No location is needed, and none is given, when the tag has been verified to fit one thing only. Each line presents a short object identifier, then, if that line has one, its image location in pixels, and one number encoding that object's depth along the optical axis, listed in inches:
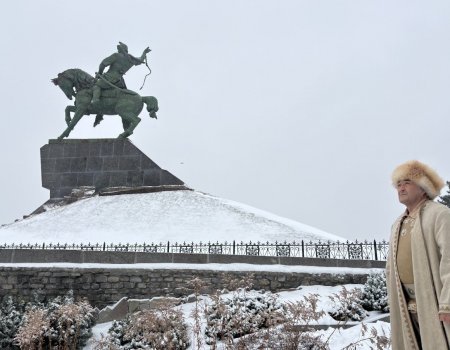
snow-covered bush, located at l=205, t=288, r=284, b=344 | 213.2
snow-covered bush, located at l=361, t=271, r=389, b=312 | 311.9
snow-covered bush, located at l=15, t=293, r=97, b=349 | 209.6
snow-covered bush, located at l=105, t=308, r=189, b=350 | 207.1
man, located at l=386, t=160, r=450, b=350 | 117.3
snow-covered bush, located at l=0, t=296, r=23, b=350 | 310.2
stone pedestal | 853.2
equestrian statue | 880.9
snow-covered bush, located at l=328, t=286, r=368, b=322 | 283.6
